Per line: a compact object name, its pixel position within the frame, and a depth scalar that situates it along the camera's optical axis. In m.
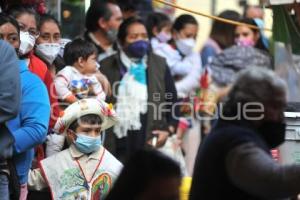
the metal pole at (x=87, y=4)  15.08
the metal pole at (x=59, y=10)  16.56
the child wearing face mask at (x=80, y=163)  11.29
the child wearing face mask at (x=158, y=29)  18.80
